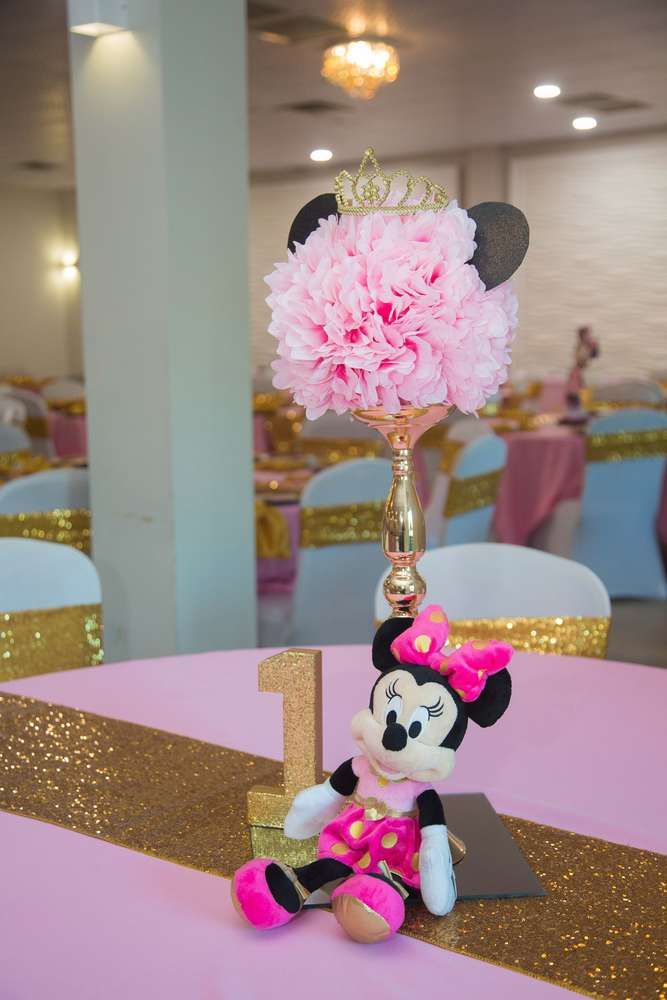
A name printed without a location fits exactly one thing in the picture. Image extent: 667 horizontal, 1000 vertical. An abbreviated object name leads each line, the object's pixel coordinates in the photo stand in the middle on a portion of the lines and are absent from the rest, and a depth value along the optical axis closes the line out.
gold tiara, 1.09
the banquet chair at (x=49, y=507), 3.37
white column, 2.85
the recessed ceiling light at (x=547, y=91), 8.21
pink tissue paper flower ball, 1.03
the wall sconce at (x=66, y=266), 15.18
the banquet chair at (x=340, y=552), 3.25
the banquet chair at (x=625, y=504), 4.95
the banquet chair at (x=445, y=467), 4.23
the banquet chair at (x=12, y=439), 5.63
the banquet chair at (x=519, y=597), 2.08
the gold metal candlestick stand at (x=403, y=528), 1.19
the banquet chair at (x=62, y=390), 10.12
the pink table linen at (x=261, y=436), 7.36
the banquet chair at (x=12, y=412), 6.58
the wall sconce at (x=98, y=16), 2.79
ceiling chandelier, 6.04
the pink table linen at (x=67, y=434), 7.62
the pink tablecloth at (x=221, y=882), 0.97
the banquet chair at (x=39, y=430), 7.89
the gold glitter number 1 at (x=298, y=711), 1.14
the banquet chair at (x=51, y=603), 2.13
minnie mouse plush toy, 1.00
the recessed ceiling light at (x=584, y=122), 10.05
